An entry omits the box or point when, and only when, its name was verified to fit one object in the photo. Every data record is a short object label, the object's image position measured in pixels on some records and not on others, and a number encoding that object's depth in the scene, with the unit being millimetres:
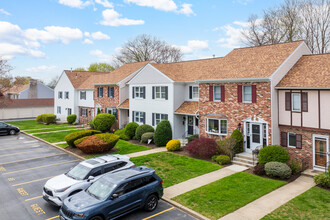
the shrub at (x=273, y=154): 15797
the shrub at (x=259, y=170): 15256
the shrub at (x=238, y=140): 18439
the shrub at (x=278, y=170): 14486
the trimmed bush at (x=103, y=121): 30359
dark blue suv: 9176
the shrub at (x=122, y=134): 26891
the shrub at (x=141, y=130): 25688
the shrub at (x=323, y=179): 13102
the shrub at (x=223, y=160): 17328
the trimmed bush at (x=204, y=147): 18625
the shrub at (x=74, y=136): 22438
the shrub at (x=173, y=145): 21172
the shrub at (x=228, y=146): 17984
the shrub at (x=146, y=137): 24516
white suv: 11094
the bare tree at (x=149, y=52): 58344
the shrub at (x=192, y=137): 22572
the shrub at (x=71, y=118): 40344
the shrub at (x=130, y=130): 27083
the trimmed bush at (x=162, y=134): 23281
